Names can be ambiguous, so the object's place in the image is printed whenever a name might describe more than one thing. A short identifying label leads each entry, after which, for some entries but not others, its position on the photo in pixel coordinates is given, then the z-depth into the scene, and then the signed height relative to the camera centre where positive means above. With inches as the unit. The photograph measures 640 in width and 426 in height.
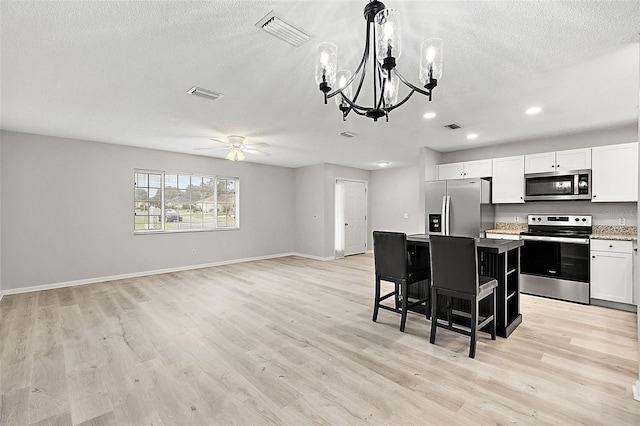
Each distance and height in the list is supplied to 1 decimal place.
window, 240.8 +8.8
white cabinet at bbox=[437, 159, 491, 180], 209.6 +30.4
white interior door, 337.1 -5.7
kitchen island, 121.7 -24.1
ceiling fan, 199.0 +46.5
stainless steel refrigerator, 197.8 +3.3
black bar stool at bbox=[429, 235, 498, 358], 105.8 -24.2
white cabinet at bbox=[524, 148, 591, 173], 174.1 +30.7
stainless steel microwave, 173.6 +15.9
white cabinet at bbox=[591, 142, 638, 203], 160.4 +21.2
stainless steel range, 165.3 -26.5
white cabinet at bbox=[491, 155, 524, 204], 195.8 +21.1
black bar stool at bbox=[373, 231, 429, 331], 127.6 -23.8
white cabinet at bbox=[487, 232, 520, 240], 187.2 -14.8
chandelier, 61.7 +34.0
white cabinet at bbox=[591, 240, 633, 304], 152.6 -29.9
